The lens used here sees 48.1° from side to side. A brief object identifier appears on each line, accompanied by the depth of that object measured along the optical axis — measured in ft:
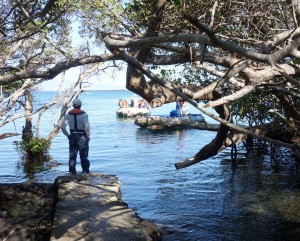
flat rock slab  15.29
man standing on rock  25.96
